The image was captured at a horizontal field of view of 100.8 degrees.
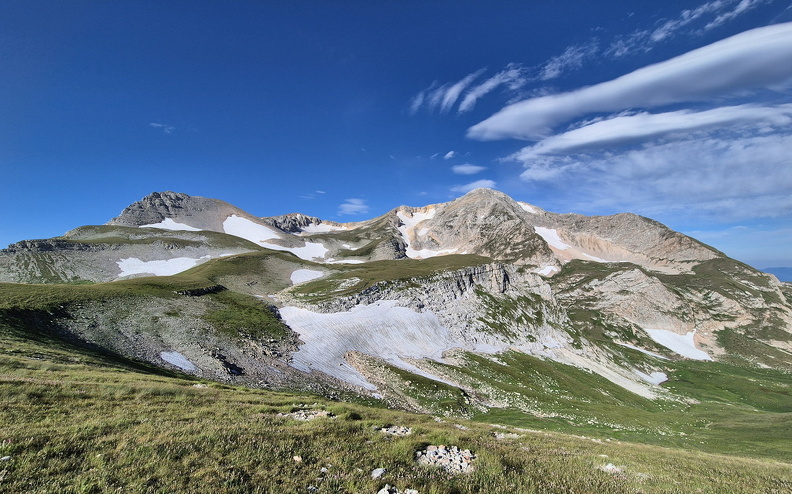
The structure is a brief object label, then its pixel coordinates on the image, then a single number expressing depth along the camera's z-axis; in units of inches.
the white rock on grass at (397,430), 733.1
